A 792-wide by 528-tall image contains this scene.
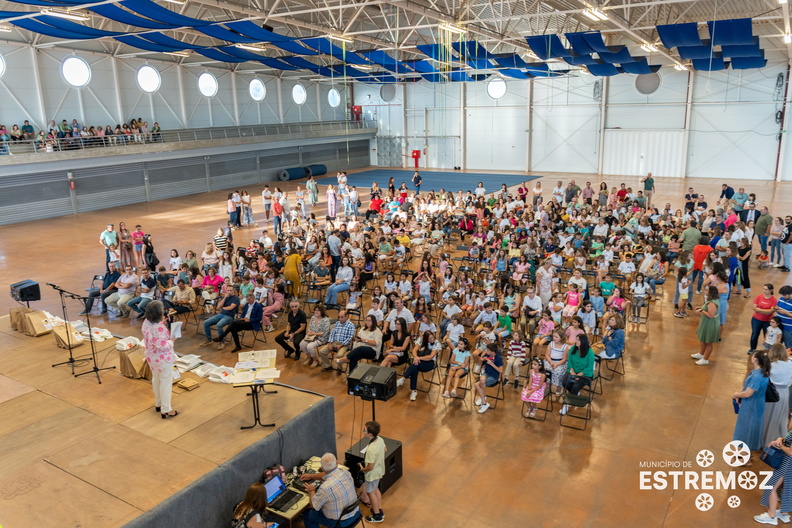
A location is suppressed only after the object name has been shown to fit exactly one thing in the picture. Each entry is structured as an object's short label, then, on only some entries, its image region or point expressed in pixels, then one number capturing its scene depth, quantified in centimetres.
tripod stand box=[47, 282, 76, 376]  837
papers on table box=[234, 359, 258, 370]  660
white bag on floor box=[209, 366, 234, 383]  783
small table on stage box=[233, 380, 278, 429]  628
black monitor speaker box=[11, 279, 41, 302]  1070
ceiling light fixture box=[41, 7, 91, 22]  1430
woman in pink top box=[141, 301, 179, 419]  630
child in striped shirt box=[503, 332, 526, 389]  864
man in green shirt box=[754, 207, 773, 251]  1454
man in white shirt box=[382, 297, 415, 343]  960
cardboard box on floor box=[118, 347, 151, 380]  786
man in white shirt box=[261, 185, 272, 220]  2141
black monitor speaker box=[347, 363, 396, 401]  667
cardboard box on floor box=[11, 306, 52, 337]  965
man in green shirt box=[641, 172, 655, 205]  2131
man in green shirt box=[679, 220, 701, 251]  1331
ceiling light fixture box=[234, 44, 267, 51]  2173
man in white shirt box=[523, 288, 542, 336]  1032
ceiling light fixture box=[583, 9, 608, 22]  1415
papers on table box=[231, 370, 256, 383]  637
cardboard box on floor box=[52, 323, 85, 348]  902
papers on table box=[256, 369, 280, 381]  636
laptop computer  587
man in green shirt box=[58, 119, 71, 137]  2423
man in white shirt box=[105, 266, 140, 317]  1208
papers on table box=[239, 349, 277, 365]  680
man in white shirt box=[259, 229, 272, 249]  1548
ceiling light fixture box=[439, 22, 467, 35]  1536
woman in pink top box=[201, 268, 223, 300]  1186
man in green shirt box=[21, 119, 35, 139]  2316
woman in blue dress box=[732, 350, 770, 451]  628
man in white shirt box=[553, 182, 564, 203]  2172
